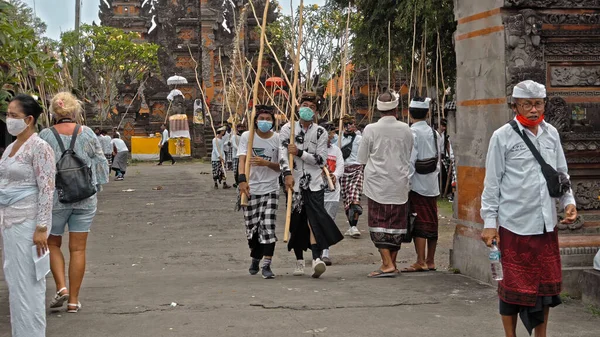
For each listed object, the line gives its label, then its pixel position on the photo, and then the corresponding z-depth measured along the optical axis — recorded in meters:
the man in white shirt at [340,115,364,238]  12.45
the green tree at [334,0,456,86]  16.73
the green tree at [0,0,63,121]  8.77
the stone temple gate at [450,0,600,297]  7.68
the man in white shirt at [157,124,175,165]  38.56
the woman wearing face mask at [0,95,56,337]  5.74
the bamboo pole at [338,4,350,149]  11.26
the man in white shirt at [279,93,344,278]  8.91
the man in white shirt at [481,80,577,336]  5.44
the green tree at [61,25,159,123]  47.22
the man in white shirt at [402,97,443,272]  9.16
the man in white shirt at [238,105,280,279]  8.82
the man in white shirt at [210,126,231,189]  22.33
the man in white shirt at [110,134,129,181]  28.61
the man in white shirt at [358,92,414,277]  8.82
